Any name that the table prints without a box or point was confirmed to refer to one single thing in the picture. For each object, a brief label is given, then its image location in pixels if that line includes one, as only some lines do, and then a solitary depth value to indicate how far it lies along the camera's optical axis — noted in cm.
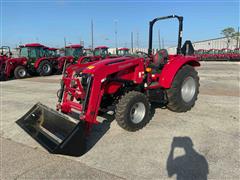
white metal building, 5356
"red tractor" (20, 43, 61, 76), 1451
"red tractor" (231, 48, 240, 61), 2619
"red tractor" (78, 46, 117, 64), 1857
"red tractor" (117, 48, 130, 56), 2325
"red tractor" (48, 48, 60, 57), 1594
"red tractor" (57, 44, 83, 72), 1669
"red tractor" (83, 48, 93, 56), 1790
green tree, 5235
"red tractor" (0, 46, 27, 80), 1314
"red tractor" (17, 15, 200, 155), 348
